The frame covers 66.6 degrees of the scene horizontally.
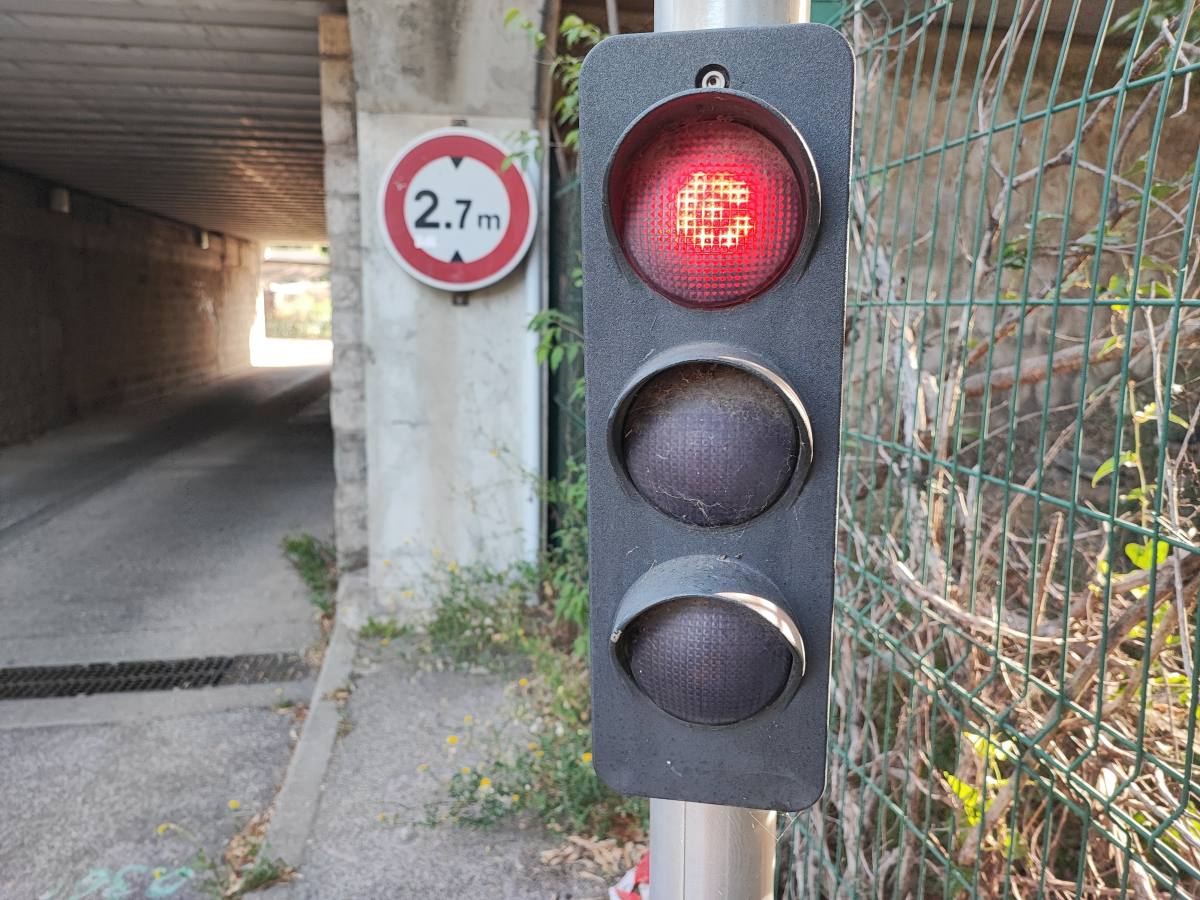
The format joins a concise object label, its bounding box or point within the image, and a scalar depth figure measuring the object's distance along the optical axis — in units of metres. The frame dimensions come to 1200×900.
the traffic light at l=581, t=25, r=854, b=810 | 0.93
